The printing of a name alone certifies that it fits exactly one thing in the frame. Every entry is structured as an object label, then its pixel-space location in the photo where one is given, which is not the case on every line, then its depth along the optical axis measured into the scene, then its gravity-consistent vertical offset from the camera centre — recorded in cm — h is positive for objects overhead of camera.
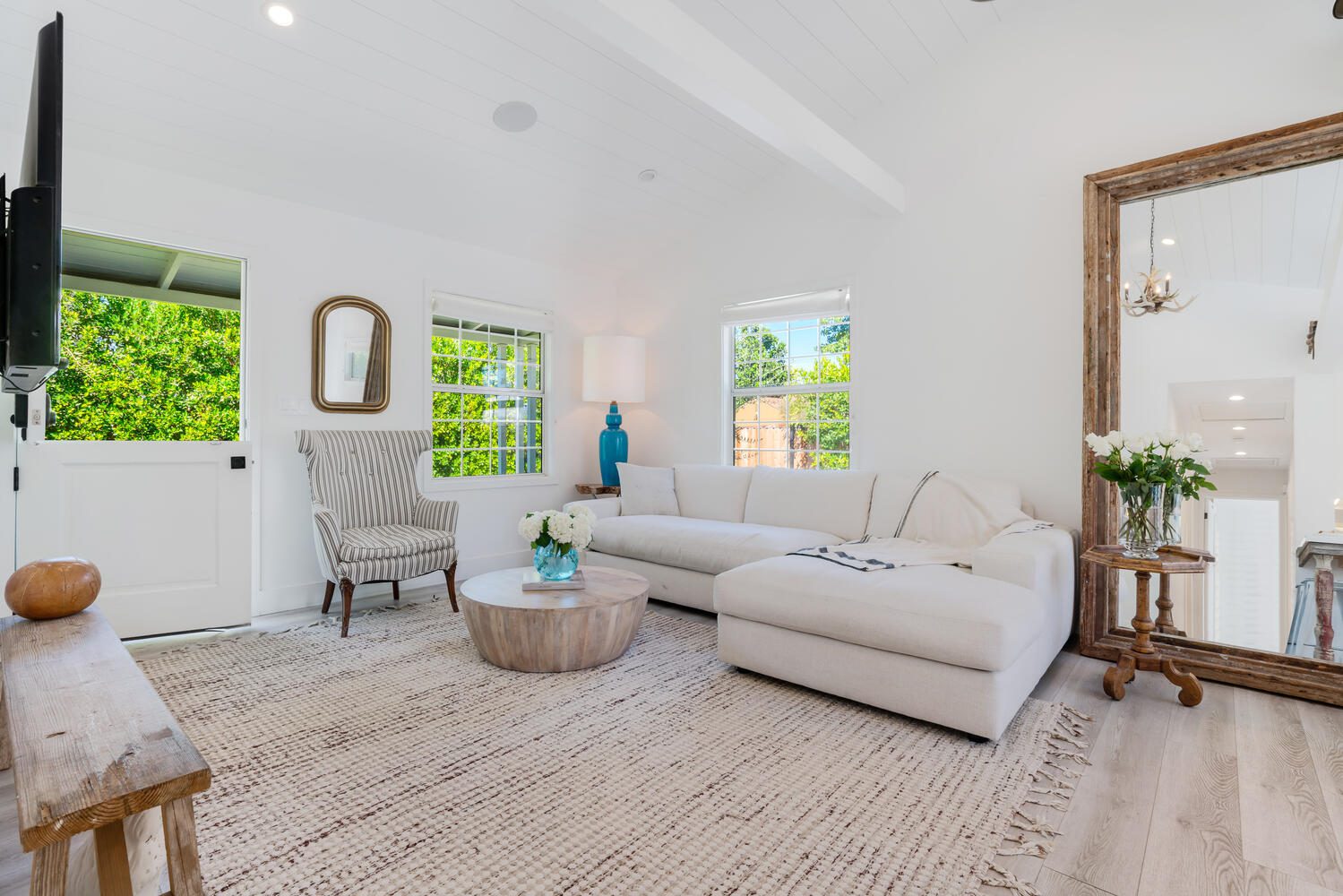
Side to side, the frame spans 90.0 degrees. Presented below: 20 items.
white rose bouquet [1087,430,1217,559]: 253 -9
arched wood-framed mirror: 394 +55
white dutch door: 310 +0
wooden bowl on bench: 176 -39
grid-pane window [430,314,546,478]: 465 +36
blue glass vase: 301 -52
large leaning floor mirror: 257 +27
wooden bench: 95 -50
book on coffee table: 294 -60
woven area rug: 154 -96
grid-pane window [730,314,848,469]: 445 +39
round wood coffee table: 271 -73
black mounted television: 150 +44
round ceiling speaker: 356 +179
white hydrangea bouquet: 295 -39
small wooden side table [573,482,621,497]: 520 -32
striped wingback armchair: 336 -38
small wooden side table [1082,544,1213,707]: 248 -68
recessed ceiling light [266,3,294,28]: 273 +178
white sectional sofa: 220 -56
